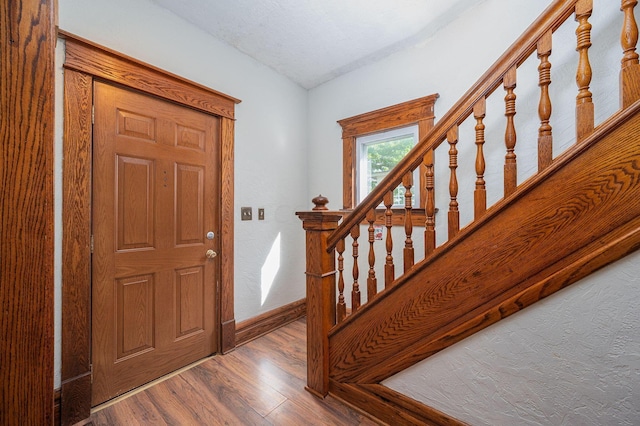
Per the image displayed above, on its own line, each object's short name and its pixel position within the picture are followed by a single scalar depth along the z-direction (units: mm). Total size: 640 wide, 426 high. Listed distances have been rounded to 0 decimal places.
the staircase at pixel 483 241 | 886
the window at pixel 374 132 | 2217
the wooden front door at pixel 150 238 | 1559
